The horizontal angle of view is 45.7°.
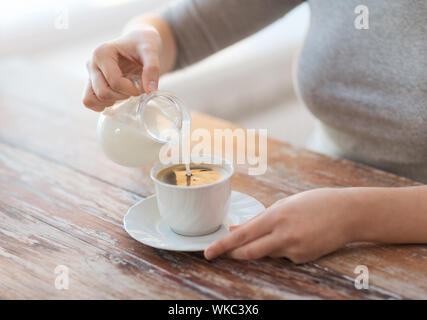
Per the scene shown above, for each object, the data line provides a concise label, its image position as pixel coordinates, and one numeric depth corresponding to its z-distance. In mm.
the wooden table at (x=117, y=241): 626
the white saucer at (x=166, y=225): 694
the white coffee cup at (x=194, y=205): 692
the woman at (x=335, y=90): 673
